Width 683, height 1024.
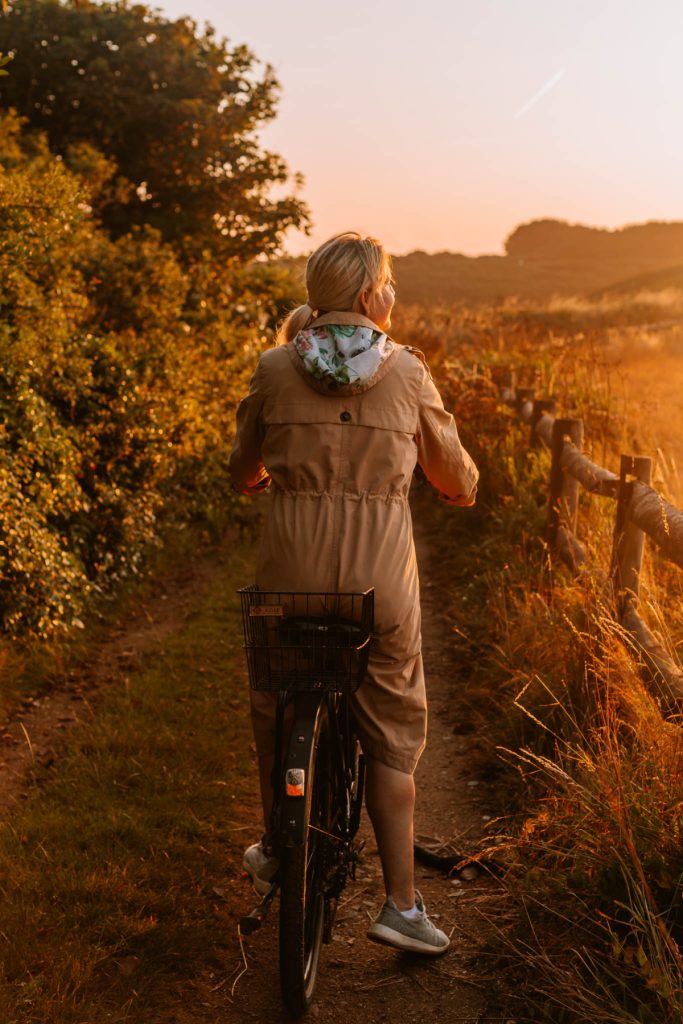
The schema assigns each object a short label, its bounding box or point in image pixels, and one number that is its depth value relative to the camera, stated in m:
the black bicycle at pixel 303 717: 2.85
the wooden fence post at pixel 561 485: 6.91
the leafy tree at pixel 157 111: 14.31
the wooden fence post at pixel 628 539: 4.93
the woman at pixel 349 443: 2.99
